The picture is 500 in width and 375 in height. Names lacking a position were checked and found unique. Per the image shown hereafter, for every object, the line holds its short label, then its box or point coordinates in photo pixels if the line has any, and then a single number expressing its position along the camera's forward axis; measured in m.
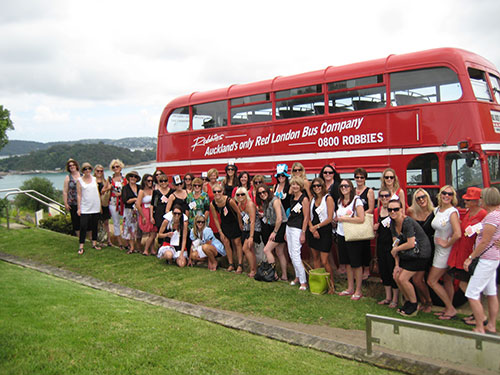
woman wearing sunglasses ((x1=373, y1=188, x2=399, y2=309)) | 5.93
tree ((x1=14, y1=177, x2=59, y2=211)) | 33.75
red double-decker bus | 6.80
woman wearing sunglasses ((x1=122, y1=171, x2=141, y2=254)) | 9.17
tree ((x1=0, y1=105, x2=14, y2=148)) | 32.32
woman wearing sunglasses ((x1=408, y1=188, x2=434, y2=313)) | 5.64
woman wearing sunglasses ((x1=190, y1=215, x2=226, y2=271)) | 8.09
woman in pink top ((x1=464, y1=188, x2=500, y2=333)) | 4.77
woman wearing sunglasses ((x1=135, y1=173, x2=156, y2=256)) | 8.89
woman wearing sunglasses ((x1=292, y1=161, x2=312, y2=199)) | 7.13
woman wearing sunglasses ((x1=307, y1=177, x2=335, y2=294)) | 6.63
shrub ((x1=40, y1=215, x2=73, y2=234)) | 13.71
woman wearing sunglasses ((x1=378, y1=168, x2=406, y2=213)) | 6.19
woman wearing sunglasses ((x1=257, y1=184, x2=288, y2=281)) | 7.13
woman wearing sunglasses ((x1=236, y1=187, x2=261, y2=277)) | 7.35
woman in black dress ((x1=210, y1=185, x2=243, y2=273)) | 7.63
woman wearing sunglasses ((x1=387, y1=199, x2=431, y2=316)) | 5.48
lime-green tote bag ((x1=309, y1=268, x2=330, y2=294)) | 6.63
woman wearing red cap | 5.10
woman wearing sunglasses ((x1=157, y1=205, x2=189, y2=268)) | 8.28
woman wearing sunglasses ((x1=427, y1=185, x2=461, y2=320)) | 5.30
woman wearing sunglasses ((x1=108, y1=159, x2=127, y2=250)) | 9.34
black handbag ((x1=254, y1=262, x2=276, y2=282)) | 7.30
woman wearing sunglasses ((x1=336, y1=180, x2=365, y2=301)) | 6.32
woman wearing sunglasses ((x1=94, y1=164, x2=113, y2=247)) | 9.51
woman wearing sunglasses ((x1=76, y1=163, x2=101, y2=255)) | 9.13
